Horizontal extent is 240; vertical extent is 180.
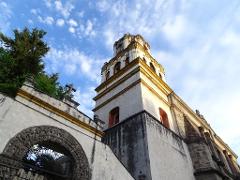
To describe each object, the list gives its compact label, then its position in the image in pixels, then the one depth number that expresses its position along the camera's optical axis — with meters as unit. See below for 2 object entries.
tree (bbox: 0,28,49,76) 11.29
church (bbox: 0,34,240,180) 6.88
